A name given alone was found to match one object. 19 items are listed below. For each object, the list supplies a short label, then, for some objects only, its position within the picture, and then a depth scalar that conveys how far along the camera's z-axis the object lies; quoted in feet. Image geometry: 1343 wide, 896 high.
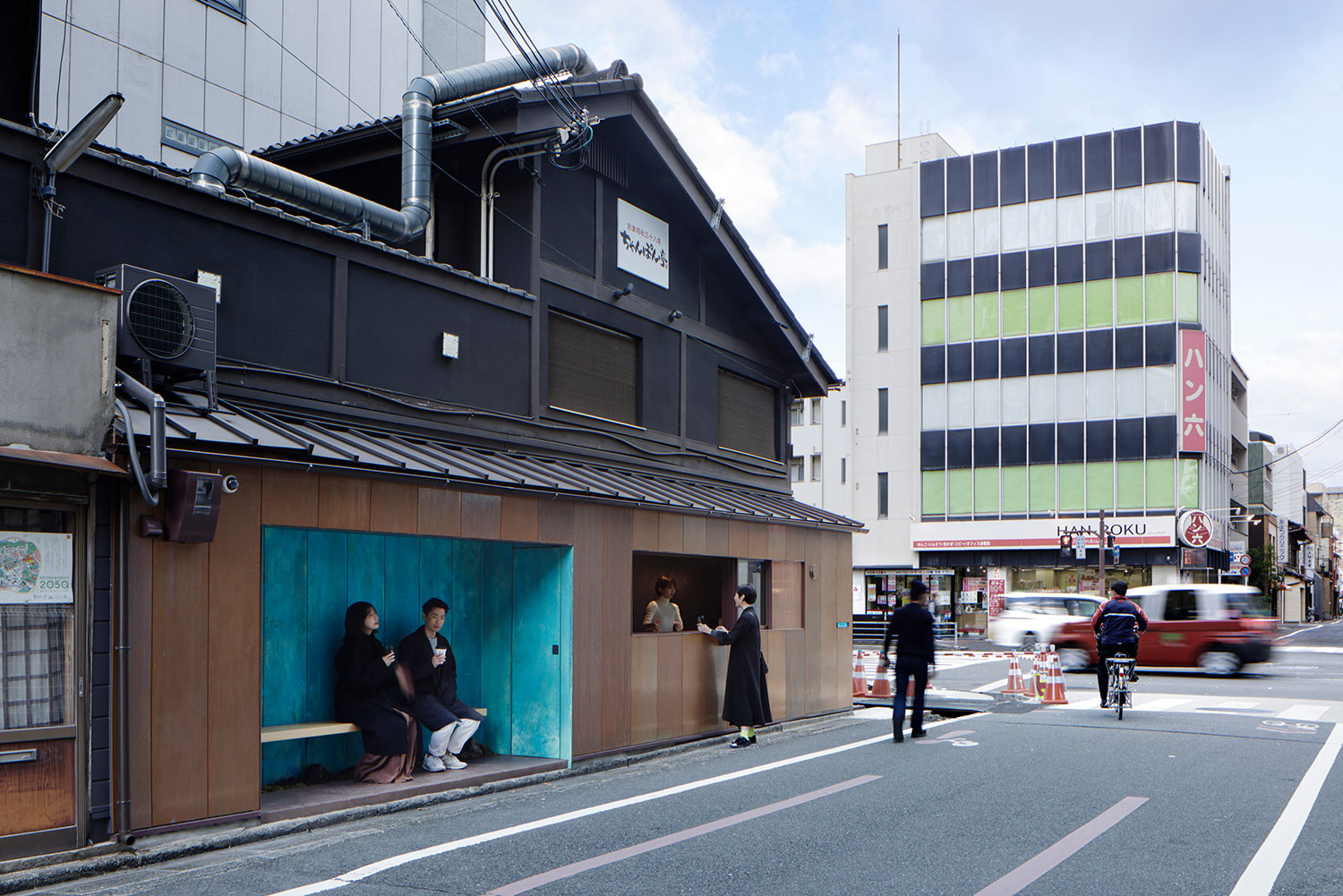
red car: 80.12
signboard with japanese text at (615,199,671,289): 49.57
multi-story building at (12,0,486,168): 53.57
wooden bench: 30.68
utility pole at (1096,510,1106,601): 117.47
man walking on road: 44.91
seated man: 35.12
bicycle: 51.24
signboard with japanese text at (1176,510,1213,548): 128.98
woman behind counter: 46.39
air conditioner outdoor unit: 26.43
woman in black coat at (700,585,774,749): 43.93
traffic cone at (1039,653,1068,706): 59.52
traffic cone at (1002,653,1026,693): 62.85
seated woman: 33.58
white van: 93.40
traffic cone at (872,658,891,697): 62.90
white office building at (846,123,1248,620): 144.46
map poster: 23.41
